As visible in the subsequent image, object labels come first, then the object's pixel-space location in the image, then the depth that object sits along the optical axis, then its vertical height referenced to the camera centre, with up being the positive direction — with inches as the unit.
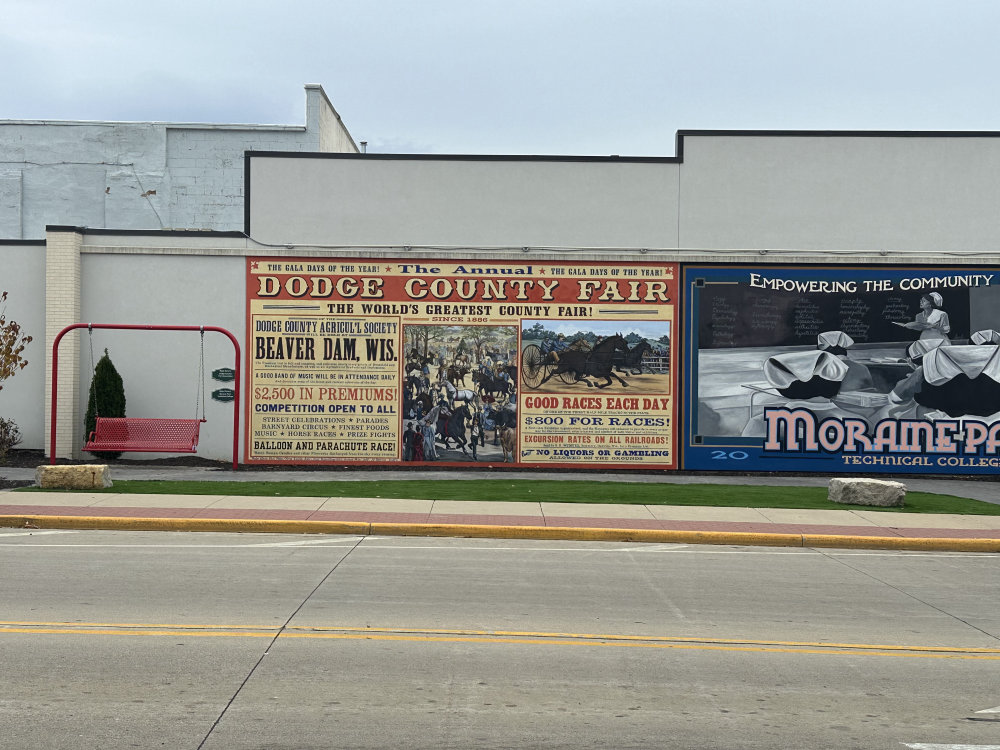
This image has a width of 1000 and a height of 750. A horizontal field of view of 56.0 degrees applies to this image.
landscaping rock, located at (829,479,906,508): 610.5 -62.9
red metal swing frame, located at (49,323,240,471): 688.4 -30.8
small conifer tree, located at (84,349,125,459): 748.0 -2.8
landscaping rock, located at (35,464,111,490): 610.9 -56.9
